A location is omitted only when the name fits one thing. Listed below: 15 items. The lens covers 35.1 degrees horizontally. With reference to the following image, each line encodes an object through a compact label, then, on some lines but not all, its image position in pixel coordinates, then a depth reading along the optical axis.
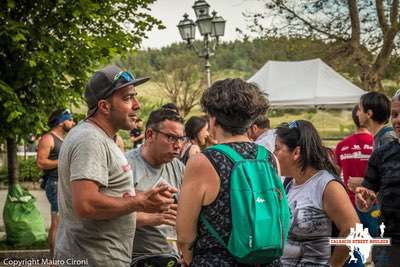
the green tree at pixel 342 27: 17.75
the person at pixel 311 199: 3.86
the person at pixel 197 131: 7.55
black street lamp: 14.91
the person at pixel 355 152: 7.16
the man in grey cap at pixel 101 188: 3.25
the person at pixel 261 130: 7.35
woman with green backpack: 2.85
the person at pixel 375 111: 6.36
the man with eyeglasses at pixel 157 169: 4.07
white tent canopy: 15.07
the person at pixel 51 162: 8.23
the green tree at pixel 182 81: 41.92
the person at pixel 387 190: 4.20
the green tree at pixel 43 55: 8.82
